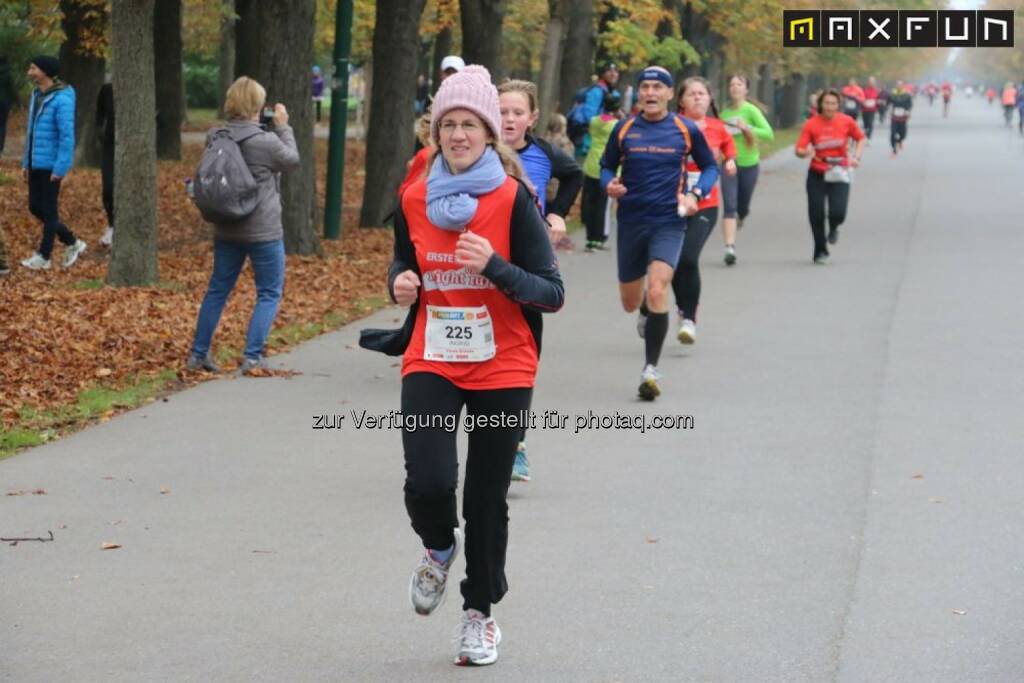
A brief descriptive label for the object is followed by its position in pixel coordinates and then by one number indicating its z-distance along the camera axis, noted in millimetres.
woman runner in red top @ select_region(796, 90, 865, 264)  18531
